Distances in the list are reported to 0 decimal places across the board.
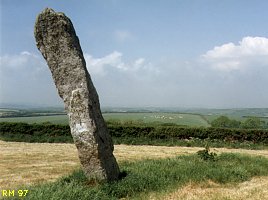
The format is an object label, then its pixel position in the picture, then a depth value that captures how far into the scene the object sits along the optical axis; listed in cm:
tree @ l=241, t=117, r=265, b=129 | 5256
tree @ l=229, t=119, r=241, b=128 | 5268
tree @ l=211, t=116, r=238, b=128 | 5319
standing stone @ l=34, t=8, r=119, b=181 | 1159
